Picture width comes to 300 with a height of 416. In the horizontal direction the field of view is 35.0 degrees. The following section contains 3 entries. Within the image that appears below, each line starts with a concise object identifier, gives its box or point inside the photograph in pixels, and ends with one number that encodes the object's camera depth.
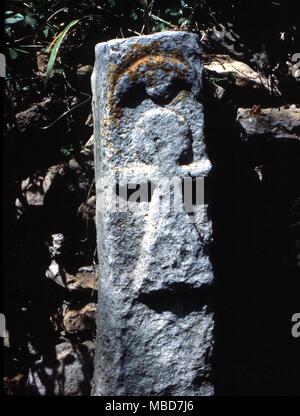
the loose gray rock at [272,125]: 2.00
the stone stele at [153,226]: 1.63
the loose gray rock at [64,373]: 2.10
